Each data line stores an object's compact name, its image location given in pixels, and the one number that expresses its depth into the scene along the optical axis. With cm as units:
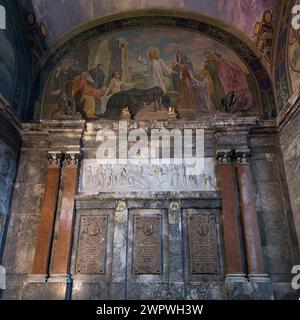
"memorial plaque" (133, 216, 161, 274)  901
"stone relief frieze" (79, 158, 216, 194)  984
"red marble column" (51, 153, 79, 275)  895
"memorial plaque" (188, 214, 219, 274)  895
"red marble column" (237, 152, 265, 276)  874
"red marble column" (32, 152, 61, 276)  893
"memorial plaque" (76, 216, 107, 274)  905
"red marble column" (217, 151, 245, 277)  873
